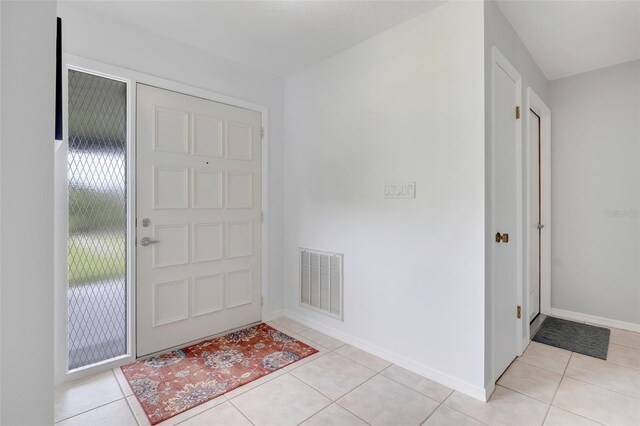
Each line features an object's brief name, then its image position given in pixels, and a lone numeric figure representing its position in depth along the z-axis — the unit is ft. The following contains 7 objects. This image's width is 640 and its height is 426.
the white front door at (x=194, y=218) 8.07
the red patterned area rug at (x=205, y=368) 6.31
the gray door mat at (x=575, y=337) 8.52
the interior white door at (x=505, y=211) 6.81
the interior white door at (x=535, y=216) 10.31
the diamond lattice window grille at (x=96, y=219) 7.04
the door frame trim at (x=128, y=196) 6.72
